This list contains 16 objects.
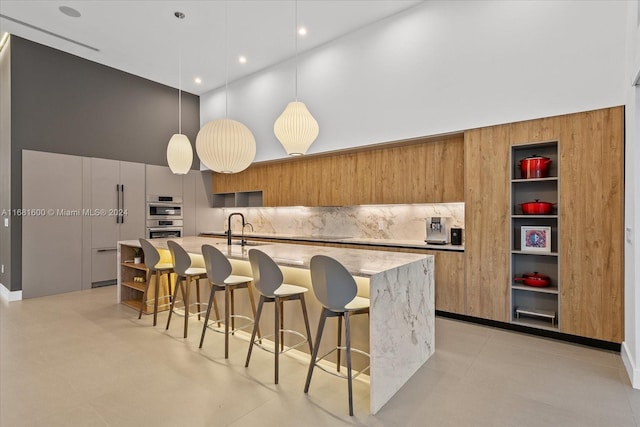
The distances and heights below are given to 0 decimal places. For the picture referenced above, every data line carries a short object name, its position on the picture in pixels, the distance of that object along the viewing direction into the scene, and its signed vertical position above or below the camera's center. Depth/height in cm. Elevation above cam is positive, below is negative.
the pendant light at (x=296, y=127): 341 +89
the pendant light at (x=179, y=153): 438 +80
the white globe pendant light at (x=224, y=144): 341 +72
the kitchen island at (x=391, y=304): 214 -68
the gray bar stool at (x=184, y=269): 337 -60
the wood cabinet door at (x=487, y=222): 357 -11
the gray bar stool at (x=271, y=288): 250 -60
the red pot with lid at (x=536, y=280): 344 -73
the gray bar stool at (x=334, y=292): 212 -53
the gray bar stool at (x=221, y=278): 290 -60
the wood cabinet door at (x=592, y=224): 296 -12
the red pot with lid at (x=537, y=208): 341 +4
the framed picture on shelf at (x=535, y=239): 344 -29
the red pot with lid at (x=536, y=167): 342 +47
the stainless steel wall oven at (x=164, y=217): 630 -8
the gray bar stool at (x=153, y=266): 375 -62
